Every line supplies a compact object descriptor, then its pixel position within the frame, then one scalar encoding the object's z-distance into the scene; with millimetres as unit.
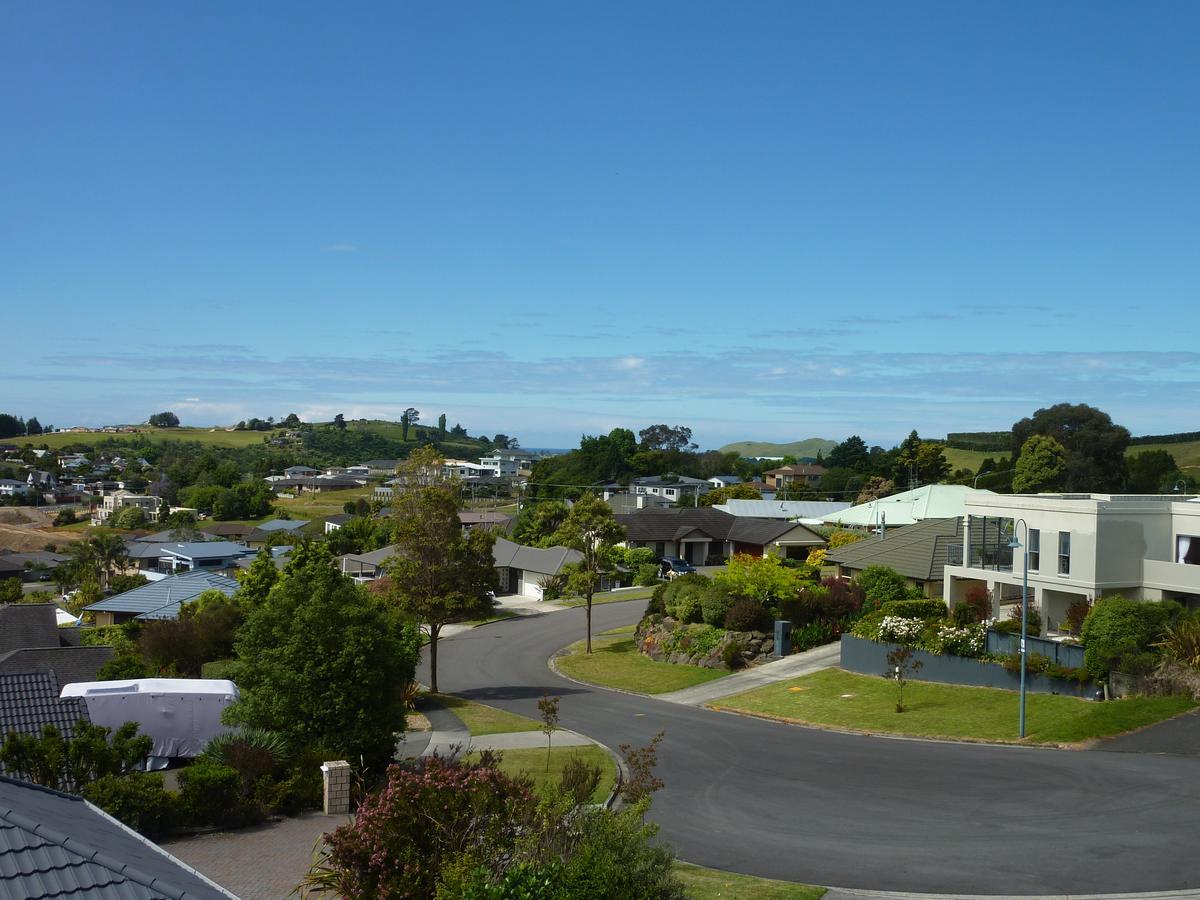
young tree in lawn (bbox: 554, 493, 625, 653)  44312
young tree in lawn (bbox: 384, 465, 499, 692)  36969
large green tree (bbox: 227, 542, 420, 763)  23156
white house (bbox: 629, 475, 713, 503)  135625
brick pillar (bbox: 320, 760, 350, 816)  20781
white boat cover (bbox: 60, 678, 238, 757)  24359
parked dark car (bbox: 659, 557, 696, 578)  68769
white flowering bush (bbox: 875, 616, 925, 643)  34906
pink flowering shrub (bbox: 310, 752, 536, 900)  12609
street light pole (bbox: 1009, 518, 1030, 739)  25906
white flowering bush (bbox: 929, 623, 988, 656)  32781
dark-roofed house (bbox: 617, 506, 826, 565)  72750
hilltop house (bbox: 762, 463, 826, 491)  152350
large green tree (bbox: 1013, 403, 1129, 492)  96875
